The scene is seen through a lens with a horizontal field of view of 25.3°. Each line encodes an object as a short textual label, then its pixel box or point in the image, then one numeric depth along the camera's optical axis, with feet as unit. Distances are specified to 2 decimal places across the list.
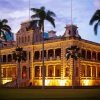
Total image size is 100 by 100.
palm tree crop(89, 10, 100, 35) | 153.60
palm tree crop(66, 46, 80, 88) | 172.88
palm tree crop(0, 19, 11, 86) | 184.78
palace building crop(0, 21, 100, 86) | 190.79
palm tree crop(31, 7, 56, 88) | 166.87
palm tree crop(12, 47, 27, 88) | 185.01
